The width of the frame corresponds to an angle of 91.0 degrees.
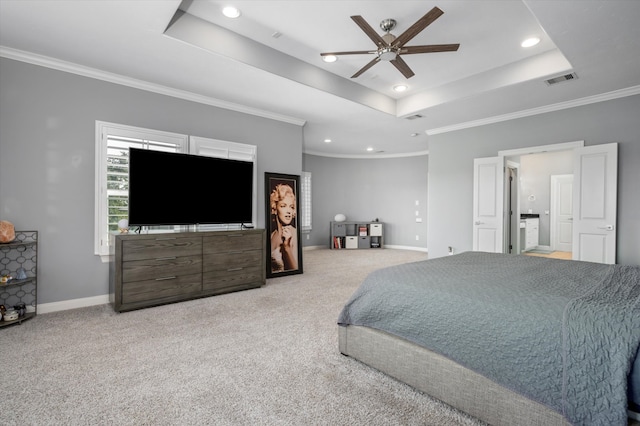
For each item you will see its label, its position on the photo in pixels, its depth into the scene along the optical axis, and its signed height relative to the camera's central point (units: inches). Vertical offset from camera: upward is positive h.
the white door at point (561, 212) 314.7 +0.8
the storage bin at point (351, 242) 352.8 -35.7
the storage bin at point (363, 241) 355.6 -34.5
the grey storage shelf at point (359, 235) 353.1 -27.7
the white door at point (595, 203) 165.3 +5.7
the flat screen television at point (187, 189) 144.3 +9.8
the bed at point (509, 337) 49.3 -24.3
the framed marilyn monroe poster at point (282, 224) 202.5 -10.0
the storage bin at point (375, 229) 356.5 -20.9
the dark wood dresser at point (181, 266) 134.4 -27.6
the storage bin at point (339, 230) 353.7 -22.3
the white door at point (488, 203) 207.3 +6.1
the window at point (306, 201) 335.0 +9.4
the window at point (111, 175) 144.6 +15.0
